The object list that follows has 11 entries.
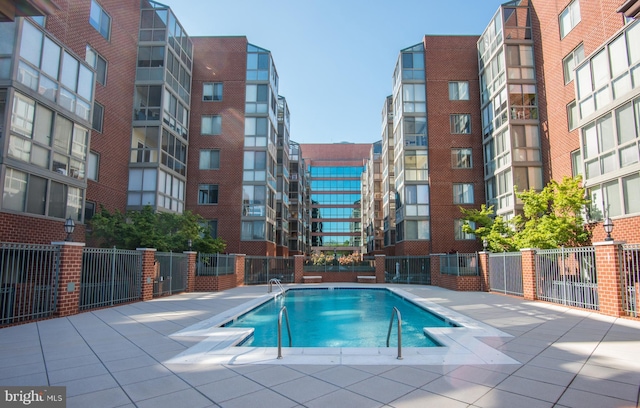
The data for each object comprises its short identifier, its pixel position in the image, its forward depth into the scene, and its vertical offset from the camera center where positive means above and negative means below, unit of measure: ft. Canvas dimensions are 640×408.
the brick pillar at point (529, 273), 46.21 -2.91
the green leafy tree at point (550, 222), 51.13 +4.21
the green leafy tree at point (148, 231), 54.19 +2.75
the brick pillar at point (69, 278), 32.17 -2.73
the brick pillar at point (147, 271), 46.01 -2.96
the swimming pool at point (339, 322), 30.27 -7.79
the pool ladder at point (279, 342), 19.56 -5.07
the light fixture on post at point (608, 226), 34.27 +2.37
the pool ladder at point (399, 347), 19.39 -5.18
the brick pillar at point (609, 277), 31.75 -2.33
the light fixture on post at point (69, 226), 34.37 +2.05
